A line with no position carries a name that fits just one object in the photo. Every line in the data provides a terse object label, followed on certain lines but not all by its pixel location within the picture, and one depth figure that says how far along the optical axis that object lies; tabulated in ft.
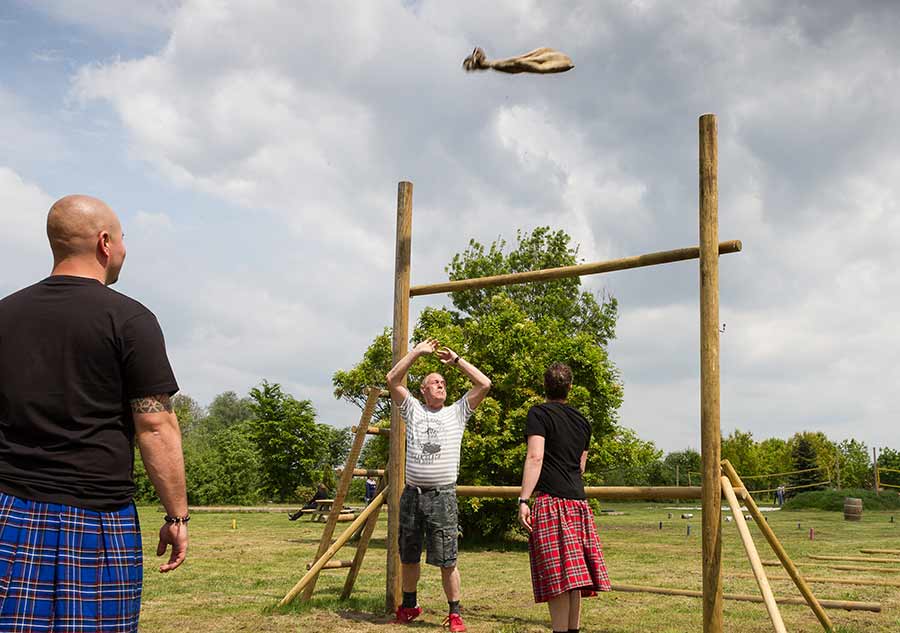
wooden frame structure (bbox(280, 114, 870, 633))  17.53
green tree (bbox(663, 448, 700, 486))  149.99
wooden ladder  22.93
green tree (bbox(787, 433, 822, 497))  140.95
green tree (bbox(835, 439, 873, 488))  134.10
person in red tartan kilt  16.22
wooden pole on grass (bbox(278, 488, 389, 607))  22.64
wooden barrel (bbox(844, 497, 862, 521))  81.87
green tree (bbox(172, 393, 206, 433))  181.63
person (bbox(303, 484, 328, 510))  81.87
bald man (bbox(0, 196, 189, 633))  8.54
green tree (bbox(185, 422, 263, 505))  112.06
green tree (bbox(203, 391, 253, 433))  253.65
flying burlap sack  19.31
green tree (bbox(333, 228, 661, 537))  46.24
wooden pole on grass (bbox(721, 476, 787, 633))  16.25
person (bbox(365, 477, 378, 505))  88.02
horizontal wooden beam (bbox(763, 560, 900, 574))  31.12
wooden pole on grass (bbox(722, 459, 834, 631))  18.16
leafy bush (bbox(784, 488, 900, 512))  103.96
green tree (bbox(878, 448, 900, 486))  130.93
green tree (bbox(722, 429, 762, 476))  138.62
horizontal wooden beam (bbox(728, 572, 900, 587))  27.05
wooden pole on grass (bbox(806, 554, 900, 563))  33.85
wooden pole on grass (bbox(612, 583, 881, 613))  21.95
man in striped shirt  20.24
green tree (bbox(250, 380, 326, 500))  124.26
